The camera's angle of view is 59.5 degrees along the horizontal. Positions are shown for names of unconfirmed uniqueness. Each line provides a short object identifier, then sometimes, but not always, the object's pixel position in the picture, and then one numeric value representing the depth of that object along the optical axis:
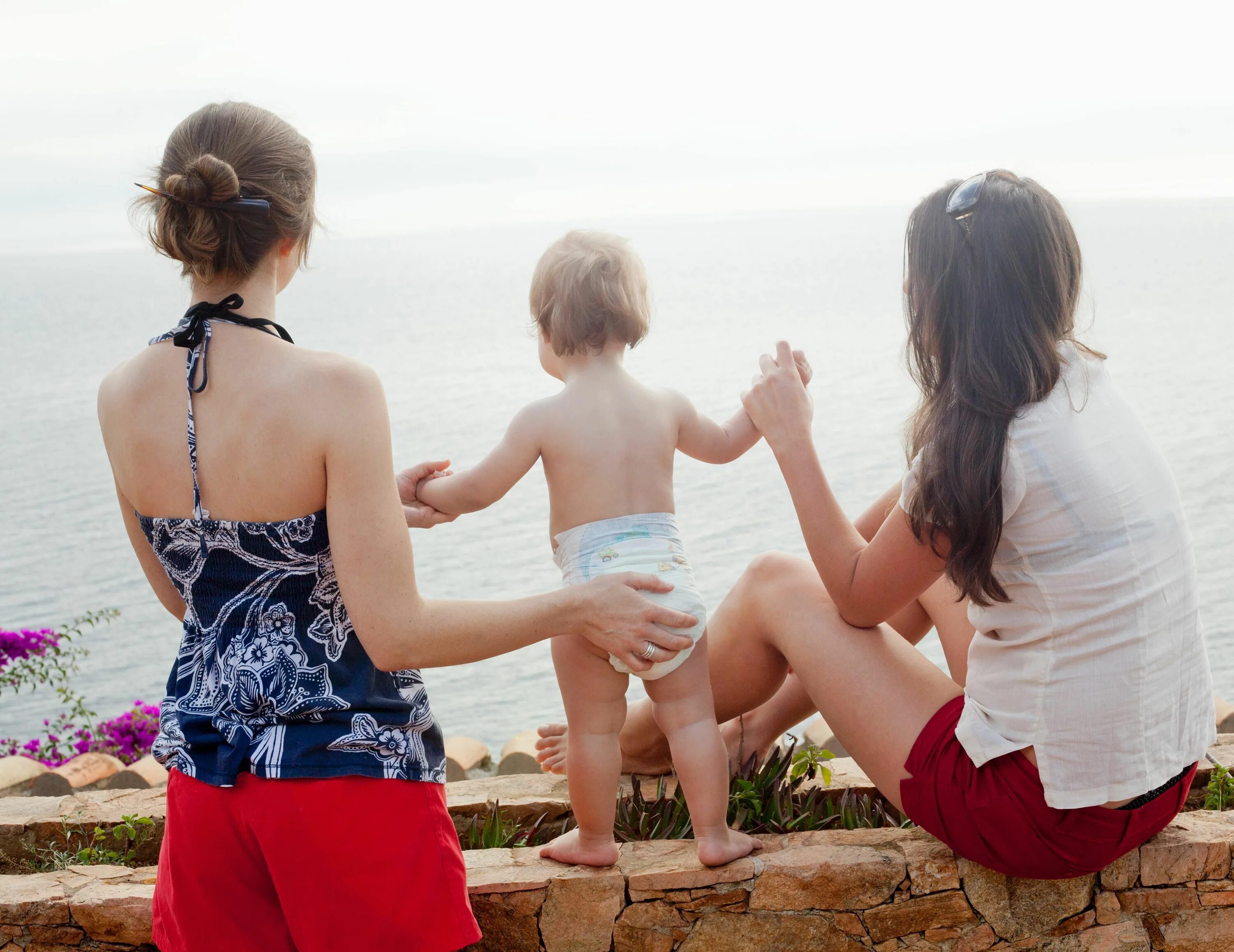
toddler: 1.78
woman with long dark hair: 1.46
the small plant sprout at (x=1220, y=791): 2.04
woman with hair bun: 1.28
